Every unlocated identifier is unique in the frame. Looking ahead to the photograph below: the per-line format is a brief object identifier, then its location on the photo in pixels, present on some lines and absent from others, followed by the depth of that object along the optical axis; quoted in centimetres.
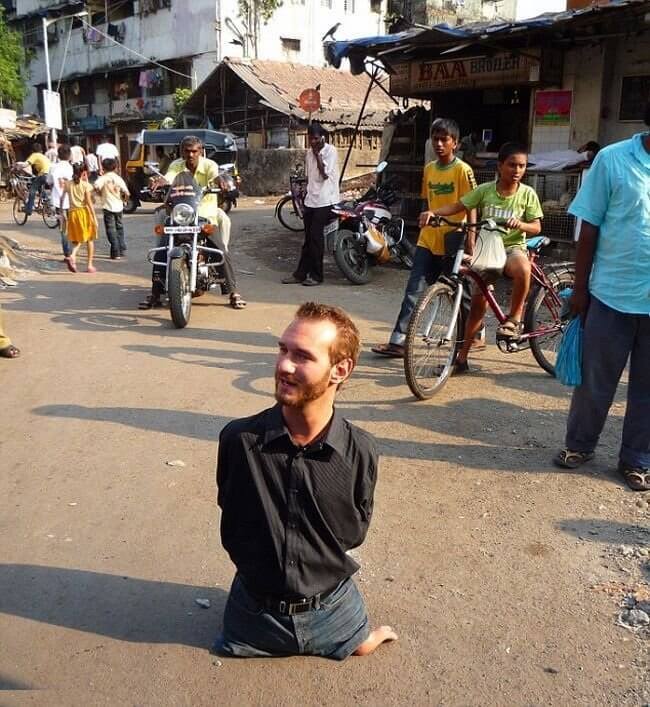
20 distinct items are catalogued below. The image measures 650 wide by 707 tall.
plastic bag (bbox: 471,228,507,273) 512
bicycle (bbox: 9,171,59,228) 1636
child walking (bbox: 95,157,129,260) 1115
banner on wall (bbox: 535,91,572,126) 1145
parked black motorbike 953
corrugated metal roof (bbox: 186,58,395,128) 2702
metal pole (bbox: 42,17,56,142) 2936
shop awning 922
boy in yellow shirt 563
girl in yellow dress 1041
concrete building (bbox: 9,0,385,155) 3309
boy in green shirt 507
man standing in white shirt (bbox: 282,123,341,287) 908
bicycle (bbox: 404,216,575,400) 498
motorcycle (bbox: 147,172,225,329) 704
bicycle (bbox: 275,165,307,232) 1396
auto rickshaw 1967
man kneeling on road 218
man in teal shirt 357
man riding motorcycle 772
